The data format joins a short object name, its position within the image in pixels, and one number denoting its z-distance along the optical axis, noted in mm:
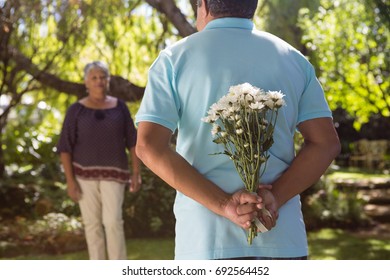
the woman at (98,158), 6407
